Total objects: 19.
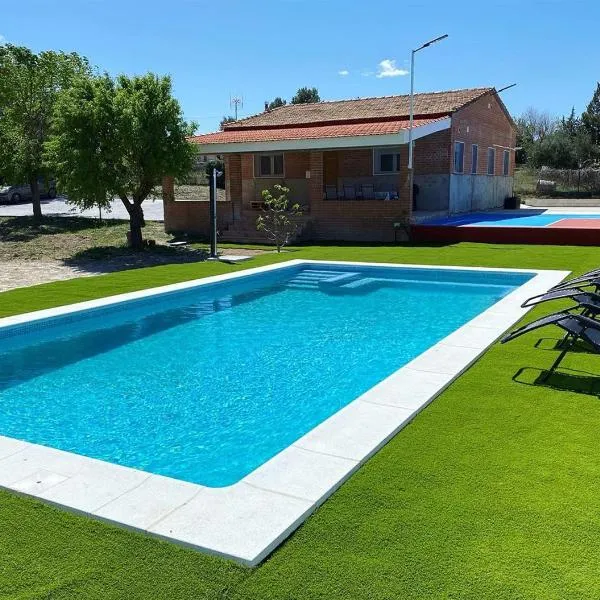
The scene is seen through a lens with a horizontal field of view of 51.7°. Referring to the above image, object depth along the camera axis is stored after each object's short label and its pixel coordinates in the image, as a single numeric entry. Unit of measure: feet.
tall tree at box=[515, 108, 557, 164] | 156.66
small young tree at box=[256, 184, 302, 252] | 68.13
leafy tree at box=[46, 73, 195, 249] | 59.06
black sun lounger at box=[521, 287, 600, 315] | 21.58
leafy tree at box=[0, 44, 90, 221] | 80.84
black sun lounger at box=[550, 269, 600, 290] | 25.59
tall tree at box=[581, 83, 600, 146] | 151.40
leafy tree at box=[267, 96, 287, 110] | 252.60
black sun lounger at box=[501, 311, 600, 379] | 17.89
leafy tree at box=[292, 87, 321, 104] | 230.81
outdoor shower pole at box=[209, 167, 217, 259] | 54.80
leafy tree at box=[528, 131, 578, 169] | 144.56
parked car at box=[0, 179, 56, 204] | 126.00
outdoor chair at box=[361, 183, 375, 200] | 78.35
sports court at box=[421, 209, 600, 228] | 67.41
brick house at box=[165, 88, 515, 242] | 68.18
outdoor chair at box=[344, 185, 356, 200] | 80.23
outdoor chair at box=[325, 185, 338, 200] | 82.14
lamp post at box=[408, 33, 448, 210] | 61.98
